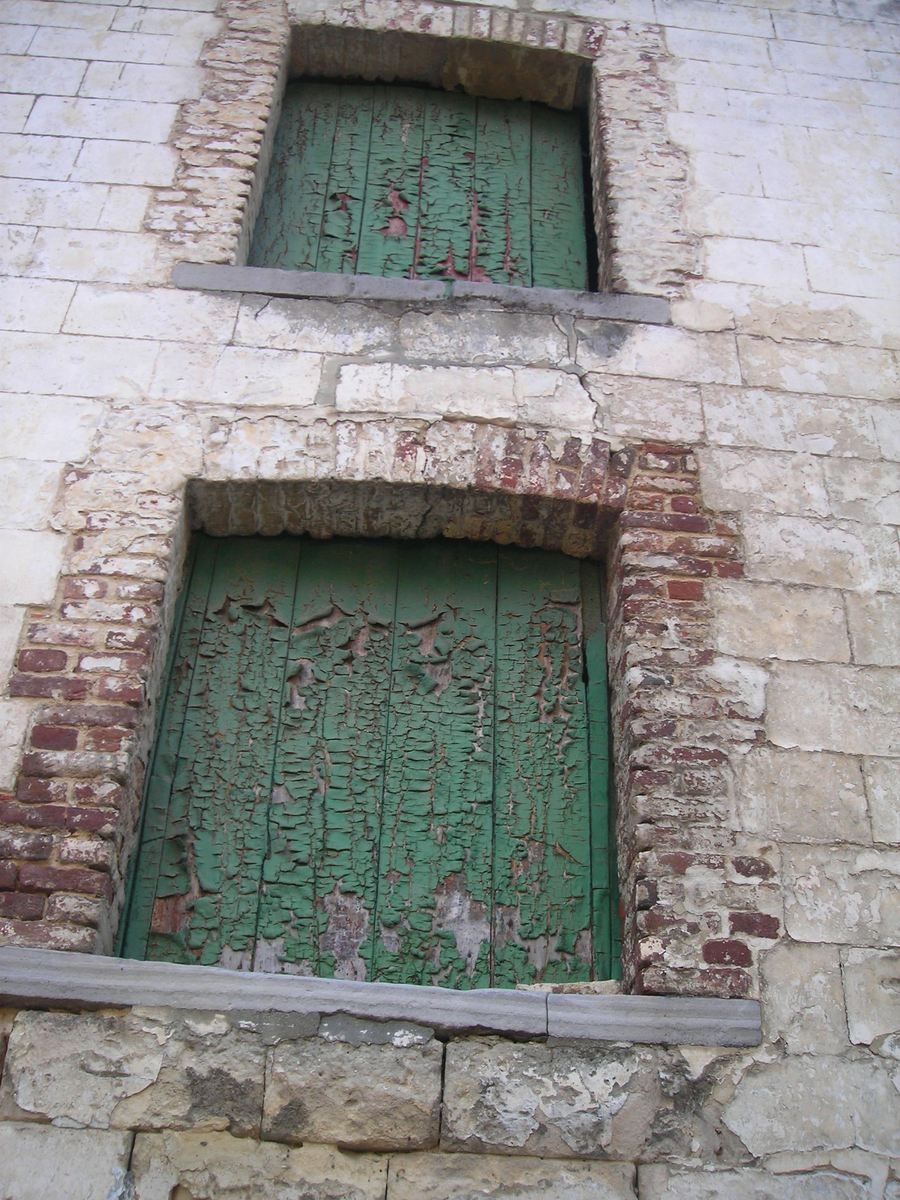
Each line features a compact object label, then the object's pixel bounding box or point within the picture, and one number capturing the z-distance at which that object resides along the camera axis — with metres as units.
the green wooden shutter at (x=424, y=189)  4.77
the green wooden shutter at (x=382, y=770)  3.36
